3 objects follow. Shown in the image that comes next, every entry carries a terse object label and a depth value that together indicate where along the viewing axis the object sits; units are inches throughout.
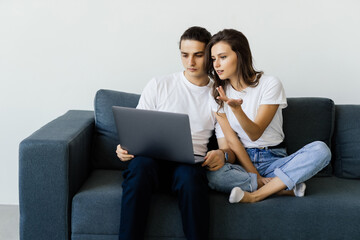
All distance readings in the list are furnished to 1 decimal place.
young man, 66.3
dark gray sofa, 68.7
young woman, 72.1
